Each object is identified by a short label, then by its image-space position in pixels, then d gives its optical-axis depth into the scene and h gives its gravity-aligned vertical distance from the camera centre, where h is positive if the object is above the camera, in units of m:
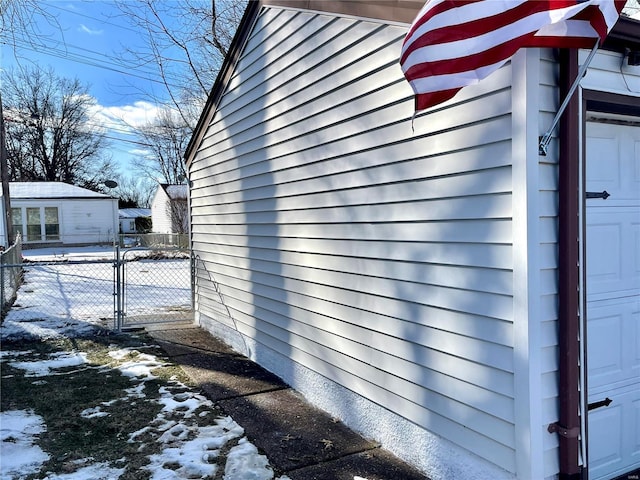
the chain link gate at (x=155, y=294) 7.86 -1.47
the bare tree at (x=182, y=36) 12.10 +5.24
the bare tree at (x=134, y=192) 46.75 +3.90
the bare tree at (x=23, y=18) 5.95 +2.75
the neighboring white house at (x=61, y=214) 23.89 +0.88
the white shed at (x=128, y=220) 40.28 +0.82
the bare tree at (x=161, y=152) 32.88 +6.16
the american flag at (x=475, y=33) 1.81 +0.75
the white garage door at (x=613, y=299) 2.54 -0.45
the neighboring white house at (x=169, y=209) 27.78 +1.26
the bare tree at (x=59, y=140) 34.94 +7.24
